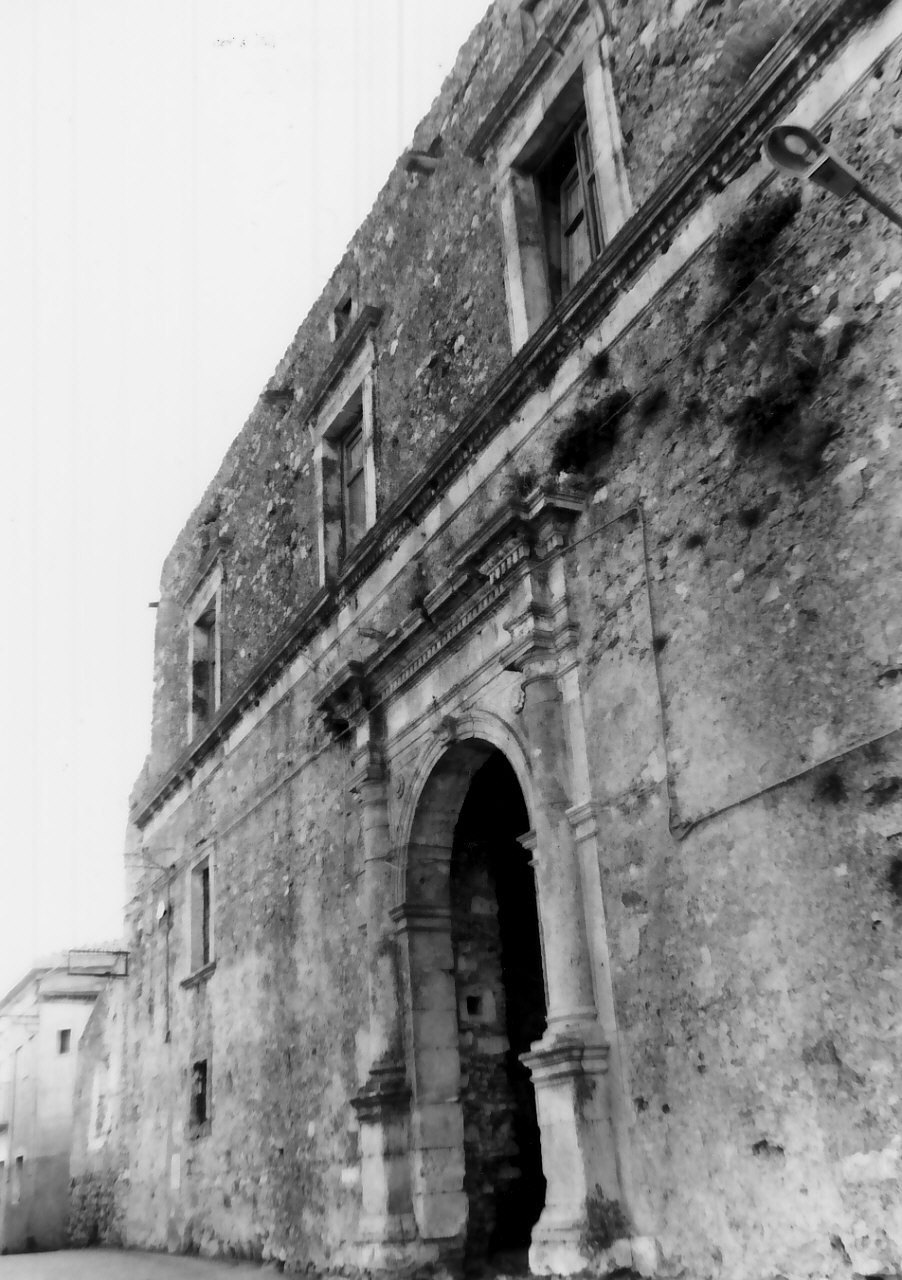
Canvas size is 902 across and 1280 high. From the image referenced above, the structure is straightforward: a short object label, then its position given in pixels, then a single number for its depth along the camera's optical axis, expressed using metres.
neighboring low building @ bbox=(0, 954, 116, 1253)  19.58
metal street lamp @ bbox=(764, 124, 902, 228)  3.79
